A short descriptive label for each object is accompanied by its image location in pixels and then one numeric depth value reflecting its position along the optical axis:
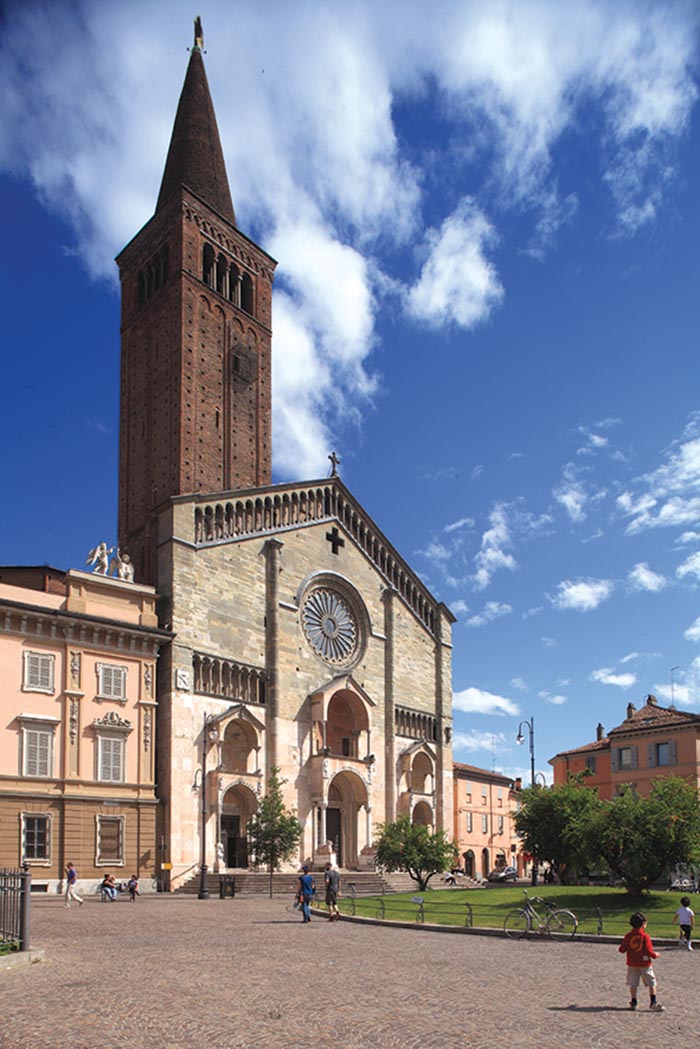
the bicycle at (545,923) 23.00
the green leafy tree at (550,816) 36.72
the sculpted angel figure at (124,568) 43.00
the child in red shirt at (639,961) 13.34
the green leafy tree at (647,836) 29.89
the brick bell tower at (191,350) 55.41
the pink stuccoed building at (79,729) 36.94
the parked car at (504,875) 64.31
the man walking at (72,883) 31.30
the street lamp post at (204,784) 36.16
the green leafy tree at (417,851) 39.47
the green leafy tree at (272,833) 42.00
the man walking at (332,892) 26.61
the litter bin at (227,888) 36.47
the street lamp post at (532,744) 47.16
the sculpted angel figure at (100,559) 42.53
